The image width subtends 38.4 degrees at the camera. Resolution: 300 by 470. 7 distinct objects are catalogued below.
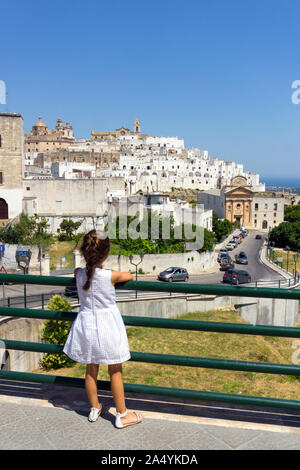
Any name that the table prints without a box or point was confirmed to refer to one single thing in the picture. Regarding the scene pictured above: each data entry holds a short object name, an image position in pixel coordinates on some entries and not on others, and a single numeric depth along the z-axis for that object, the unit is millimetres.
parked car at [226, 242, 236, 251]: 44044
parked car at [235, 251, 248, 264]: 32450
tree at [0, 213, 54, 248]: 26228
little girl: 2855
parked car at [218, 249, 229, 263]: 33291
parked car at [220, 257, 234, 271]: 29094
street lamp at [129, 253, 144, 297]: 24433
